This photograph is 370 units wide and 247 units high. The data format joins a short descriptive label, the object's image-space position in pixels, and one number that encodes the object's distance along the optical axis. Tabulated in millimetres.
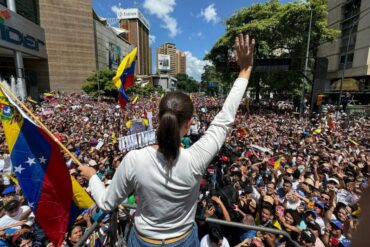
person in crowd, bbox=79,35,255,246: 1163
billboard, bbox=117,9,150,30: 107438
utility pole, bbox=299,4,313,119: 20125
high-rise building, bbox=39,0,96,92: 44531
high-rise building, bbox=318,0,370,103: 29094
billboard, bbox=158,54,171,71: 122206
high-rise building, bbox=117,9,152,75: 106188
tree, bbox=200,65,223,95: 88531
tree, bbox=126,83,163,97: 52259
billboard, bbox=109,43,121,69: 61272
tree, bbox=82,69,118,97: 41500
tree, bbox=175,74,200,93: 115500
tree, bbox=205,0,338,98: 22719
